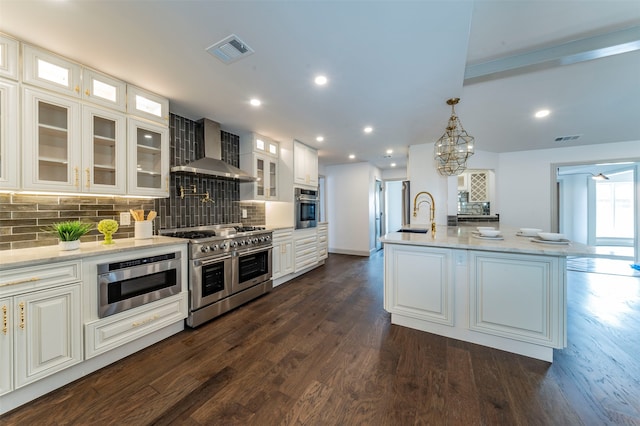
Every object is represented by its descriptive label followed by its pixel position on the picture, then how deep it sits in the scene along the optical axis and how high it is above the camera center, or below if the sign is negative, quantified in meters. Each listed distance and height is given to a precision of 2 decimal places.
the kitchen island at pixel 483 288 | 1.90 -0.71
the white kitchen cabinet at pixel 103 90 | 2.03 +1.14
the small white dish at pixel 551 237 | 2.10 -0.23
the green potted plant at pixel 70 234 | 1.81 -0.16
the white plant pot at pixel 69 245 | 1.83 -0.25
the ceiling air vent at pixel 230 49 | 1.70 +1.26
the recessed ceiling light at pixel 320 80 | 2.18 +1.27
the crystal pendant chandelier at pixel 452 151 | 2.68 +0.72
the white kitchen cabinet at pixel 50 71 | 1.74 +1.13
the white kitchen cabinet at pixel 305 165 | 4.27 +0.92
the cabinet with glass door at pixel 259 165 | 3.79 +0.82
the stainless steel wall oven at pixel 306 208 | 4.29 +0.09
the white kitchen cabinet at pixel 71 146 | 1.76 +0.58
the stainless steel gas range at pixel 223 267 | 2.49 -0.68
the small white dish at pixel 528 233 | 2.60 -0.24
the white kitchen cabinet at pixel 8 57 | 1.64 +1.12
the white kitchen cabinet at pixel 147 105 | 2.31 +1.14
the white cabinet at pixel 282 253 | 3.70 -0.67
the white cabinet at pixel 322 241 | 5.05 -0.64
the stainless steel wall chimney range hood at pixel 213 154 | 2.96 +0.83
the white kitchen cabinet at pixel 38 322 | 1.45 -0.74
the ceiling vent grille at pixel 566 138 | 4.18 +1.36
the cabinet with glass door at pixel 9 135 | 1.64 +0.56
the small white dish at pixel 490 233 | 2.44 -0.22
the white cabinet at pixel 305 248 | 4.20 -0.68
